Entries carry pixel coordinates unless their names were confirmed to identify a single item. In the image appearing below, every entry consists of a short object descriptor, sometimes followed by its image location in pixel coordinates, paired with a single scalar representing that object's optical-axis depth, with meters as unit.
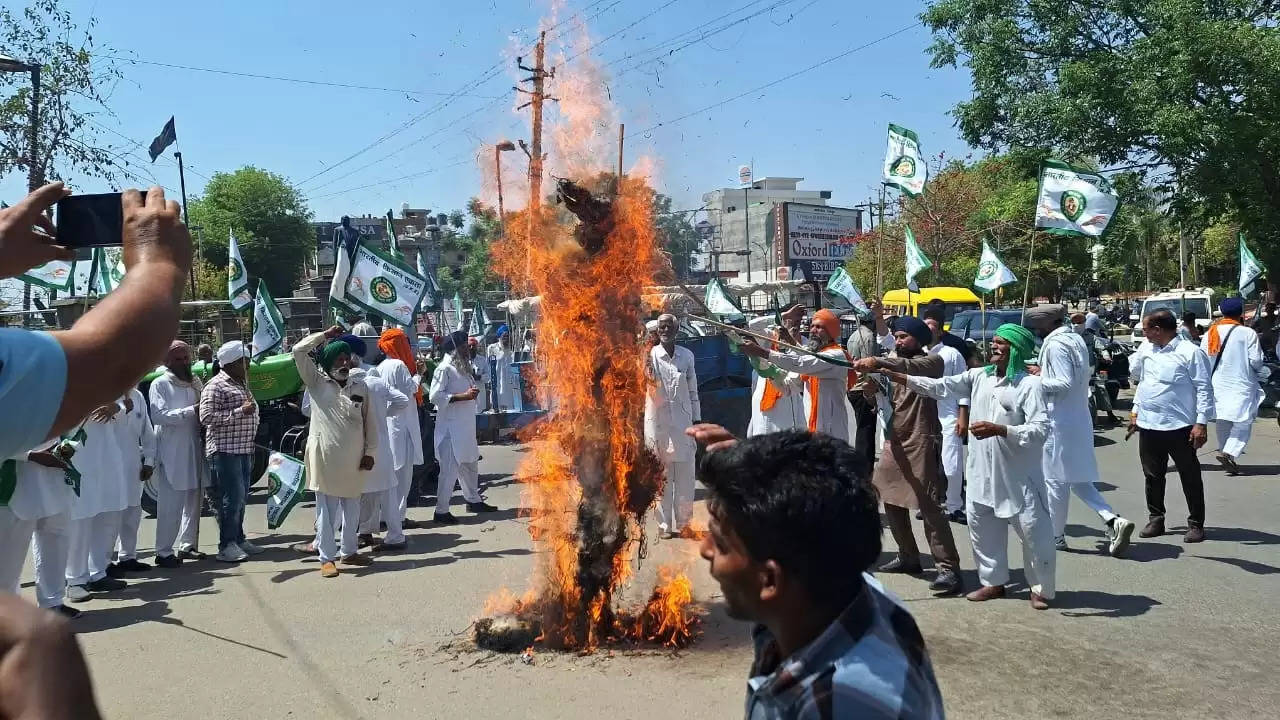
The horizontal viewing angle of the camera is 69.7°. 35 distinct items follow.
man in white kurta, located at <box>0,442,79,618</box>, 5.53
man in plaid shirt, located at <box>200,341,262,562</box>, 8.32
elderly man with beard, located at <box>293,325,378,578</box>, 7.72
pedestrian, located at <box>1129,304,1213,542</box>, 7.83
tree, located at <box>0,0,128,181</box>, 16.91
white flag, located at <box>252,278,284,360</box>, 11.97
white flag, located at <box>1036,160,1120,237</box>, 10.00
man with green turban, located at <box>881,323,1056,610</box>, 6.10
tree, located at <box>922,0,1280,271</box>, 16.53
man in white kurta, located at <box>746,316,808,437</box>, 8.22
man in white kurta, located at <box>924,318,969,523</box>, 8.87
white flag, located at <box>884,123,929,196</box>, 15.07
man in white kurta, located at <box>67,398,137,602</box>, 7.18
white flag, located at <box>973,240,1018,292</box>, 14.73
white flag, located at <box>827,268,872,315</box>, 16.20
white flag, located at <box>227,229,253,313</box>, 14.22
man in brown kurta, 6.52
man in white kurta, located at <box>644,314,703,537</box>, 8.95
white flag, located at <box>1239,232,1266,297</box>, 16.92
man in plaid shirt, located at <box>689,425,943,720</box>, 1.64
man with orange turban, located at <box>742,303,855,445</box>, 7.47
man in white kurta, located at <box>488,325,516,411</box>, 19.36
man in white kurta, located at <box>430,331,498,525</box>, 9.98
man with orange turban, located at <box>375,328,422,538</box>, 9.30
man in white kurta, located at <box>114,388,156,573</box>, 7.75
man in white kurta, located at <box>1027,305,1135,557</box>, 6.97
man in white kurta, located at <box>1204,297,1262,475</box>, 10.40
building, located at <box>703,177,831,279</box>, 64.94
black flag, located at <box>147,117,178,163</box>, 15.67
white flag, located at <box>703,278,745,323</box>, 15.88
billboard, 56.81
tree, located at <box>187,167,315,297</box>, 55.06
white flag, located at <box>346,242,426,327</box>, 11.73
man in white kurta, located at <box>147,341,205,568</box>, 8.45
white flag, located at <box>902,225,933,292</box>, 16.73
